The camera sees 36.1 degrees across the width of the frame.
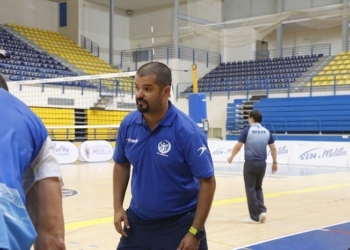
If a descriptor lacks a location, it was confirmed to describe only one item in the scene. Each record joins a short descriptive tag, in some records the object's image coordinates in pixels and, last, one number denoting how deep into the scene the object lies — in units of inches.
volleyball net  873.5
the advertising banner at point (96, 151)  825.5
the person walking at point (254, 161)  311.4
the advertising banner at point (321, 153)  758.5
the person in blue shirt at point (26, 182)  57.9
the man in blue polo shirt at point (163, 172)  129.0
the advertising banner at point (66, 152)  784.3
